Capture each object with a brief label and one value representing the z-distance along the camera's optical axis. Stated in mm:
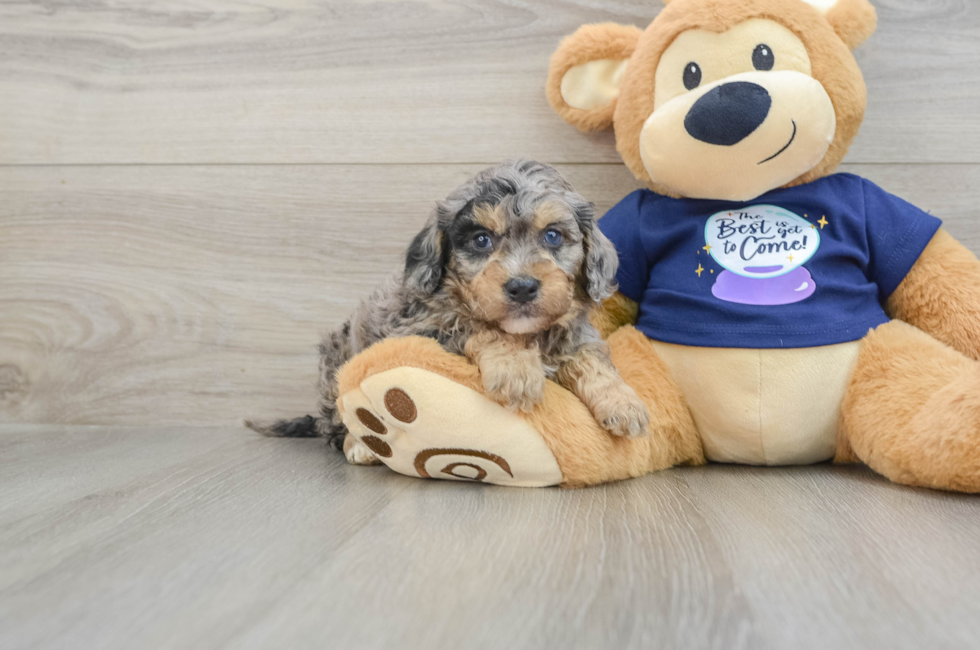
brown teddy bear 452
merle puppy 442
